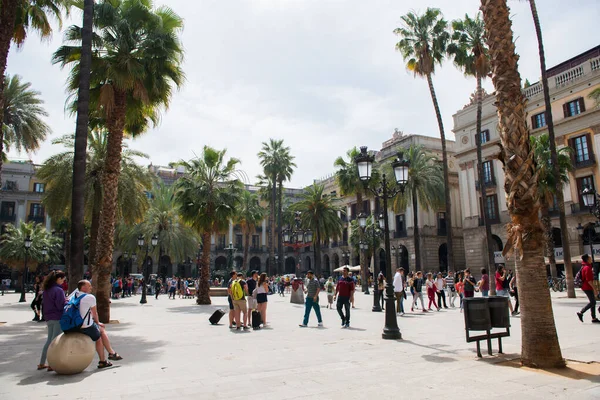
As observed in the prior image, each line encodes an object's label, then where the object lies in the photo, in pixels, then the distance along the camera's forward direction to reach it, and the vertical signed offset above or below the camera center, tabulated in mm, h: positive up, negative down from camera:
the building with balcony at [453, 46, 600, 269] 29703 +9067
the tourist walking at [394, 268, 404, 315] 14398 -506
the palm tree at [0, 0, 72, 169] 11656 +7826
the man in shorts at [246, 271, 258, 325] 12750 -710
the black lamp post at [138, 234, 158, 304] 24353 -481
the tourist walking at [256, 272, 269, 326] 12562 -651
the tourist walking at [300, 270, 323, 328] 12039 -691
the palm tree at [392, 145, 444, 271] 35656 +7265
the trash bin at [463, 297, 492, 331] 6977 -753
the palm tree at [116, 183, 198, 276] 39281 +4198
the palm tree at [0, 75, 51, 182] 19297 +7162
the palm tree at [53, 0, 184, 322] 13109 +6446
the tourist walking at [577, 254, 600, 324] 10453 -393
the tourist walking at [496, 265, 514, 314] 13617 -466
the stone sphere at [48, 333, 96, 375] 6293 -1094
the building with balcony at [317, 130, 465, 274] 45500 +4570
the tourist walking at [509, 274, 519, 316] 14675 -744
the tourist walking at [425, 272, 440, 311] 17441 -809
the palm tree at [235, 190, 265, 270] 49531 +6649
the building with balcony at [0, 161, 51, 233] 53156 +10263
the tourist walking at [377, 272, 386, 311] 17555 -557
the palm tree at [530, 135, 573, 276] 23016 +4705
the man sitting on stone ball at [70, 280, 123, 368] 6594 -677
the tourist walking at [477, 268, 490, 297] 14898 -528
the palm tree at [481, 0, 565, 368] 6246 +851
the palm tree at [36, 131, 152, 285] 20453 +4406
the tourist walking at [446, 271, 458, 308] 19203 -912
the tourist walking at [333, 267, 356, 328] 12008 -735
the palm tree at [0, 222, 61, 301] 38812 +3003
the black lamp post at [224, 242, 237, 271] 31281 +1504
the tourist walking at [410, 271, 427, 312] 15864 -618
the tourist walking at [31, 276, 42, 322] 13984 -731
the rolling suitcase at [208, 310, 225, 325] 13164 -1305
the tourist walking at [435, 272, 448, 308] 17844 -750
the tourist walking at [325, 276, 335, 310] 19438 -920
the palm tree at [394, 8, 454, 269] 26781 +13892
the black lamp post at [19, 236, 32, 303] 24656 +53
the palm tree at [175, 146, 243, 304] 22297 +3942
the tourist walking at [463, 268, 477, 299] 14490 -615
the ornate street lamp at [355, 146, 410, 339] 9719 +2045
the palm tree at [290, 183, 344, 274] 39969 +5251
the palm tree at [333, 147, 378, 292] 36531 +7880
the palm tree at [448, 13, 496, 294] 24812 +12585
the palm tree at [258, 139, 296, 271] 48969 +12400
